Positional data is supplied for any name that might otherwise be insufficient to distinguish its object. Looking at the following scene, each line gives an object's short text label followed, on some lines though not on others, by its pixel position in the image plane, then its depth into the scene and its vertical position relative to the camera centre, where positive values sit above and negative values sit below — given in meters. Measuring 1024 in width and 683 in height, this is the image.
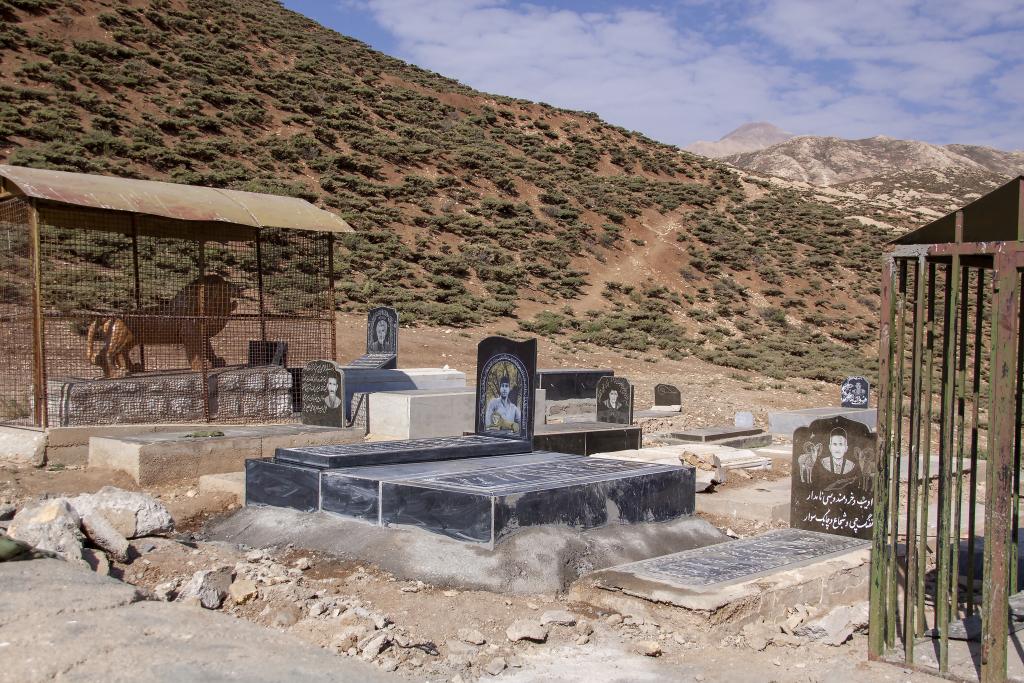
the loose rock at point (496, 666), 5.35 -2.15
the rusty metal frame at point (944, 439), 4.86 -0.81
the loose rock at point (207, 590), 6.08 -1.95
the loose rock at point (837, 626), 6.07 -2.21
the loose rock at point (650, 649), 5.76 -2.20
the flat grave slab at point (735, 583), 6.21 -2.08
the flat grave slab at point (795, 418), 16.42 -2.24
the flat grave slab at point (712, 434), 14.10 -2.19
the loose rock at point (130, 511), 7.41 -1.75
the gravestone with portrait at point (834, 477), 8.08 -1.63
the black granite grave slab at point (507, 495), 7.42 -1.72
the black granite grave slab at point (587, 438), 12.74 -2.04
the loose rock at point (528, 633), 5.86 -2.13
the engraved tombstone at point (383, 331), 16.34 -0.67
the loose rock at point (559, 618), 6.16 -2.15
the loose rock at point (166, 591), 6.03 -1.96
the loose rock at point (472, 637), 5.80 -2.15
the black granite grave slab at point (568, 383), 17.55 -1.71
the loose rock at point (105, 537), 6.79 -1.77
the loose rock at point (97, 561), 6.36 -1.84
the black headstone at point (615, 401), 14.59 -1.70
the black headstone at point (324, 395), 12.74 -1.40
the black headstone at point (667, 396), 18.67 -2.06
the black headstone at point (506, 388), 10.55 -1.09
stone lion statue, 12.95 -0.51
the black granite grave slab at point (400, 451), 8.92 -1.63
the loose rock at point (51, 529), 6.14 -1.57
